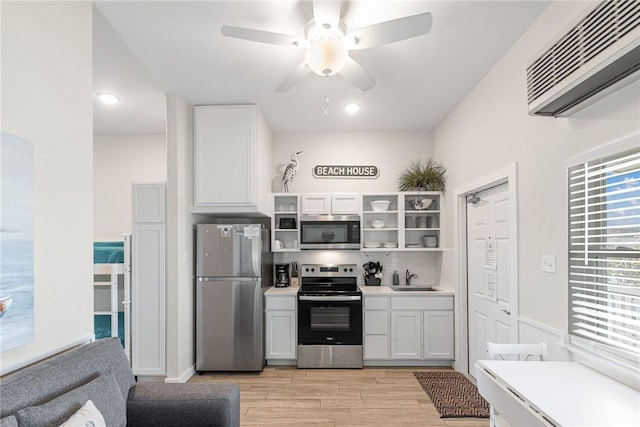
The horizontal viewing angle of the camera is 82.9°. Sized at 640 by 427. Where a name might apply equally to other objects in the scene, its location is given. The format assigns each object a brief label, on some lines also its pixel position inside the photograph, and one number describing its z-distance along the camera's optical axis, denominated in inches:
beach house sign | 193.2
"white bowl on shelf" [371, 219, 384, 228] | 182.2
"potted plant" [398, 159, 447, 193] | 178.4
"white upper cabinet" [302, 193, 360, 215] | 181.0
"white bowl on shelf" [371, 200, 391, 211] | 181.5
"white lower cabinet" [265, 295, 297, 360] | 163.8
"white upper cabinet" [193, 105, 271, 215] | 152.4
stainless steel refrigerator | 155.1
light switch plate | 87.8
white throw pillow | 54.8
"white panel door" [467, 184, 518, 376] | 115.7
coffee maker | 182.1
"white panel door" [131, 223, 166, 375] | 143.4
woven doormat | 119.3
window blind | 66.0
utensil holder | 187.0
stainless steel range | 161.0
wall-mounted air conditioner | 56.7
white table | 54.5
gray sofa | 54.7
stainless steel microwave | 175.8
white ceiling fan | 78.4
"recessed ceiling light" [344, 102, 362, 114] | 154.6
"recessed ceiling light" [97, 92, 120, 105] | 145.3
